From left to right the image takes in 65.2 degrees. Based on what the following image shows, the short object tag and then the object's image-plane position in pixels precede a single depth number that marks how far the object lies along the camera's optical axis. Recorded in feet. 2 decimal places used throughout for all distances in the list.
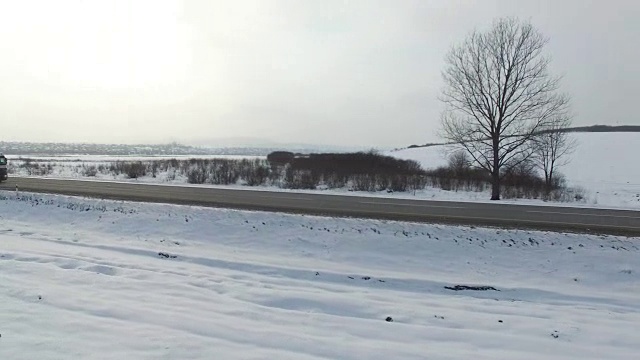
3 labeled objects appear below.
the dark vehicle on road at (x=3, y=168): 98.73
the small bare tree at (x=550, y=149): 115.24
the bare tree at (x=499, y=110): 85.25
